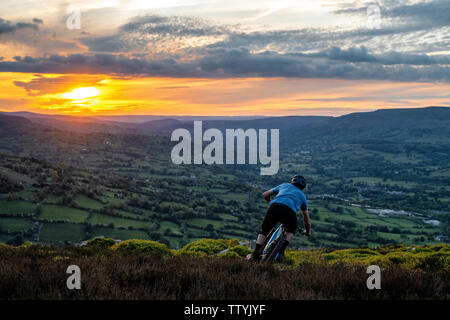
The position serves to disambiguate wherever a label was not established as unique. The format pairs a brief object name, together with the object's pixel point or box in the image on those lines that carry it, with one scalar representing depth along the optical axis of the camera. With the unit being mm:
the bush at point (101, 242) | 12044
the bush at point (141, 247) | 10602
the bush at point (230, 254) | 10395
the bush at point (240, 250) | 11821
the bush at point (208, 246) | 11766
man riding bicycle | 8781
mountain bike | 8961
